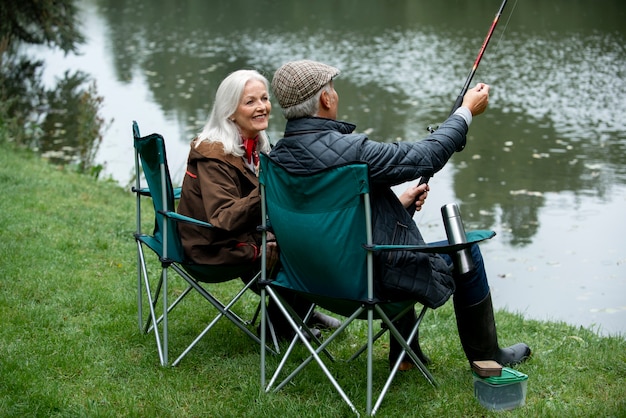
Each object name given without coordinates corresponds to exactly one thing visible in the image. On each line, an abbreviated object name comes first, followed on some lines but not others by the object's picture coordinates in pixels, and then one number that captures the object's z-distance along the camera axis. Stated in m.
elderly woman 3.62
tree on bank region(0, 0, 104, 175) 9.84
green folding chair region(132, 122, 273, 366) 3.58
